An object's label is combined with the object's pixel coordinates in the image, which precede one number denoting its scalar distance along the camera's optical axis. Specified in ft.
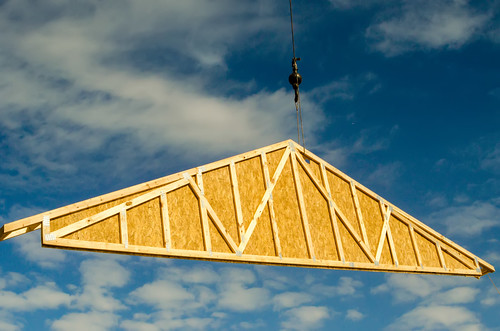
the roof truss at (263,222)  39.55
